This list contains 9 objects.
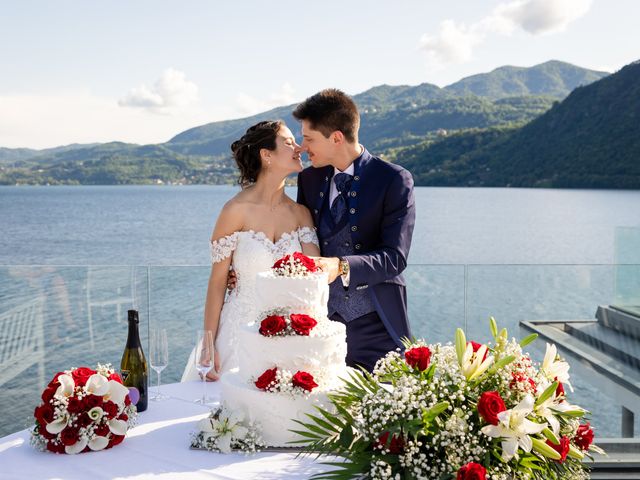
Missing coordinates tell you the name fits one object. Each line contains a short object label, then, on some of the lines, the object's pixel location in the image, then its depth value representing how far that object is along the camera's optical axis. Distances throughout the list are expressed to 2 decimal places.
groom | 2.85
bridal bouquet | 1.80
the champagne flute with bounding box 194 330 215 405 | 2.08
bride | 3.21
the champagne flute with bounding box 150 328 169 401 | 2.05
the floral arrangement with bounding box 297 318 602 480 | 1.49
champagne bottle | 2.17
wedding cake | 1.85
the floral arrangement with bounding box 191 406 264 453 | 1.82
